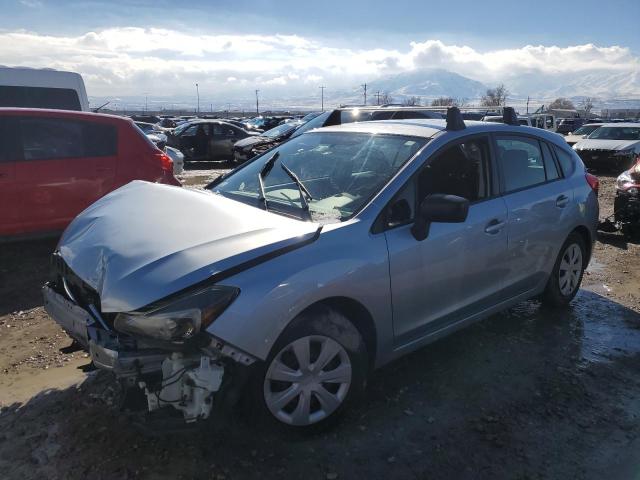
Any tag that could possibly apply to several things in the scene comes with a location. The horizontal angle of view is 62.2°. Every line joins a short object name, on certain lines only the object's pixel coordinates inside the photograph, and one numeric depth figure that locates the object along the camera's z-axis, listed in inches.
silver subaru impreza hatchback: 95.3
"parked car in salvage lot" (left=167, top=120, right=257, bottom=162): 734.5
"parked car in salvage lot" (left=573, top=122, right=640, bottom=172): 617.6
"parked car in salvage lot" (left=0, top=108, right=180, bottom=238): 221.9
